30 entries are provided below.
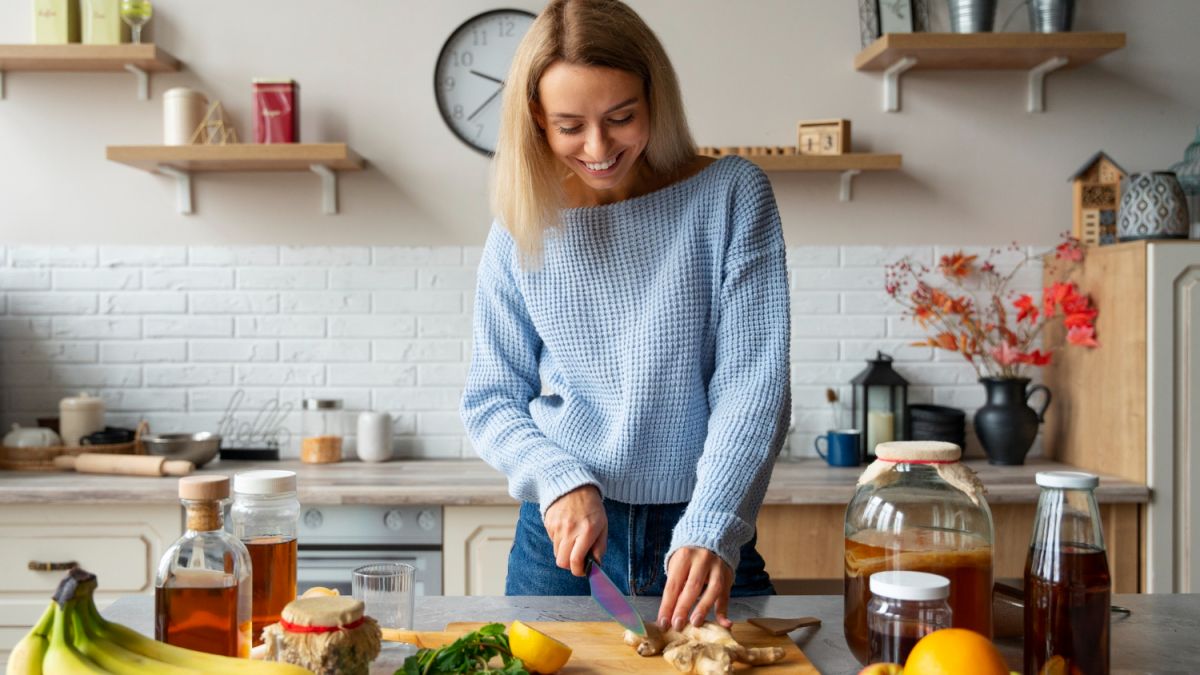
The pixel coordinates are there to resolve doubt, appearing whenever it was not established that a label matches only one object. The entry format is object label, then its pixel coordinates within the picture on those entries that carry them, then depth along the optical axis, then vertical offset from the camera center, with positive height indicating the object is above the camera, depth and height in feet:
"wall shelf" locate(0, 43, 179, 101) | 10.74 +2.60
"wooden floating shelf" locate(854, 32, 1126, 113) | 10.61 +2.63
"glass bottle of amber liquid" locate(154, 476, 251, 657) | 3.75 -0.84
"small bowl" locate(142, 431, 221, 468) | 10.43 -1.08
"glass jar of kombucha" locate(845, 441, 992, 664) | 4.02 -0.71
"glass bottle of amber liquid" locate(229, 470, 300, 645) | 4.18 -0.76
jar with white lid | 3.60 -0.92
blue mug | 10.78 -1.14
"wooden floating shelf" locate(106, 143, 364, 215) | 10.54 +1.62
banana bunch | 3.21 -0.93
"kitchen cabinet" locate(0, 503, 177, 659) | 9.54 -1.82
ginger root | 3.99 -1.17
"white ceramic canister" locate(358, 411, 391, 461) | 11.14 -1.05
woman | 5.28 +0.06
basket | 10.40 -1.15
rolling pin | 10.00 -1.20
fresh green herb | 3.74 -1.10
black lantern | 11.08 -0.76
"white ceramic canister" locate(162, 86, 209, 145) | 10.96 +2.07
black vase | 10.57 -0.87
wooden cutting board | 4.15 -1.23
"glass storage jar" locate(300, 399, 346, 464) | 11.03 -1.02
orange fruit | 3.24 -0.94
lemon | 3.97 -1.12
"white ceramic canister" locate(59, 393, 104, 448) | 10.85 -0.85
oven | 9.59 -1.77
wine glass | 10.98 +3.06
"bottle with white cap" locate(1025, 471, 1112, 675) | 3.75 -0.84
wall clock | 11.46 +2.58
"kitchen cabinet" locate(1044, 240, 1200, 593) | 9.55 -0.60
